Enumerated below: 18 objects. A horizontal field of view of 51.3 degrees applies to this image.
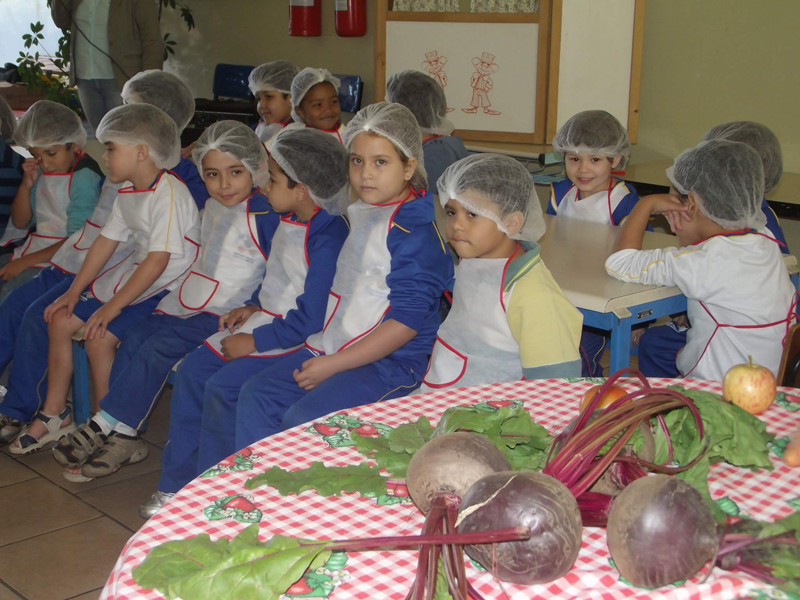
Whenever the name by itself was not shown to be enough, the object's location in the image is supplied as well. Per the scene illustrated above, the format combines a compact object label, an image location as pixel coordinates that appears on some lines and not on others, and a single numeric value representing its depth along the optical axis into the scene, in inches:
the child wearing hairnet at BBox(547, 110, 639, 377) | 131.7
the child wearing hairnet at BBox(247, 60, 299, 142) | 183.0
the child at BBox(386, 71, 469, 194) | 162.1
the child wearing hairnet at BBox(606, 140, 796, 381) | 90.6
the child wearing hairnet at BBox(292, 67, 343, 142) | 173.8
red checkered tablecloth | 37.8
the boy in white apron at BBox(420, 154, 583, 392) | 77.9
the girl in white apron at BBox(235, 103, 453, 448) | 89.9
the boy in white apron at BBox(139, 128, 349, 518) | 97.6
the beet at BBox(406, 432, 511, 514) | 39.7
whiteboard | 208.8
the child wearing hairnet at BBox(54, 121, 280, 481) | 110.9
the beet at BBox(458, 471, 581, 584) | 35.0
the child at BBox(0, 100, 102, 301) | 135.3
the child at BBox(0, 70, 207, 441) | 126.8
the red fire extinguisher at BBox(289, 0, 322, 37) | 265.9
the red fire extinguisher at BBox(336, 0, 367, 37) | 253.6
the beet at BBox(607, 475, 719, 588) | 35.2
